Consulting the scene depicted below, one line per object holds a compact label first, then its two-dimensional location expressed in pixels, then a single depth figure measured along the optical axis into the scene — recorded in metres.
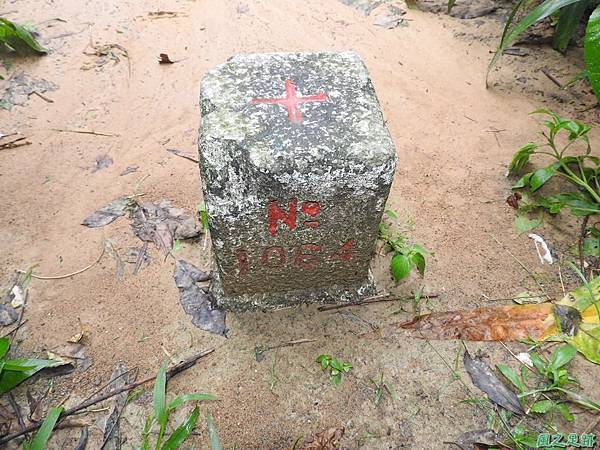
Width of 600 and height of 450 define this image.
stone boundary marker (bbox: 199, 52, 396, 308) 0.28
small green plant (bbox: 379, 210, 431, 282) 0.36
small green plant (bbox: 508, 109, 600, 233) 0.42
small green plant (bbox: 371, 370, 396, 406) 0.33
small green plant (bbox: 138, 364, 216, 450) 0.29
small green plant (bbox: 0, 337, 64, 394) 0.31
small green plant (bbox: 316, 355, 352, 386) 0.34
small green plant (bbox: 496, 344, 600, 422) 0.32
